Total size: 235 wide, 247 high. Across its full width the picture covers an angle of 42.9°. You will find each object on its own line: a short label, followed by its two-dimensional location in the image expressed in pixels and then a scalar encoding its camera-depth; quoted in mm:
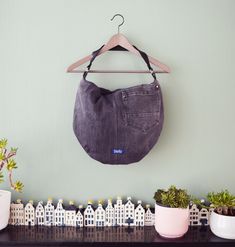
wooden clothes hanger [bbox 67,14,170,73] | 1234
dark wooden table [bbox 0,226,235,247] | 1133
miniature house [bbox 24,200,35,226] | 1286
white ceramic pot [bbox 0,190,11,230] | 1197
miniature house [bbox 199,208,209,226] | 1288
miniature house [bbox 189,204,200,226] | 1291
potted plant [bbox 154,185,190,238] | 1154
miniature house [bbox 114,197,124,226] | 1285
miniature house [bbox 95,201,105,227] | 1278
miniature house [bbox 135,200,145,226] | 1281
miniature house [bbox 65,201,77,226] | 1279
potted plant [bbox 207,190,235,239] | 1148
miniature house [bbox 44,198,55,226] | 1287
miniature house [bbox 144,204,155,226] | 1286
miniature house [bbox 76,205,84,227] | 1275
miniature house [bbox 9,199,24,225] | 1287
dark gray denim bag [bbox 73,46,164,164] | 1176
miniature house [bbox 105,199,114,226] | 1282
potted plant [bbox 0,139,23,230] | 1194
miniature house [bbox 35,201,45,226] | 1288
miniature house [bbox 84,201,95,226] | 1279
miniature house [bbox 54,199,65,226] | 1284
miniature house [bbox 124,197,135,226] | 1282
